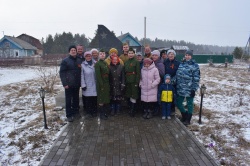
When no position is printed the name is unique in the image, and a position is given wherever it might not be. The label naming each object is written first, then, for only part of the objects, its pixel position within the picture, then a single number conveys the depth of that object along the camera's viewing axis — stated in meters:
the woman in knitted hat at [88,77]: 5.40
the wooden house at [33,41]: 53.17
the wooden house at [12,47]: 39.95
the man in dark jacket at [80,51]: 5.70
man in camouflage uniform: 5.07
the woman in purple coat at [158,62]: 5.50
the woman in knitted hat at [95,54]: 5.84
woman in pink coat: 5.38
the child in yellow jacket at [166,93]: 5.41
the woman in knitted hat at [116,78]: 5.52
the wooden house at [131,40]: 30.98
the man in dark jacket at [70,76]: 5.22
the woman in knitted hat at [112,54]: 5.64
